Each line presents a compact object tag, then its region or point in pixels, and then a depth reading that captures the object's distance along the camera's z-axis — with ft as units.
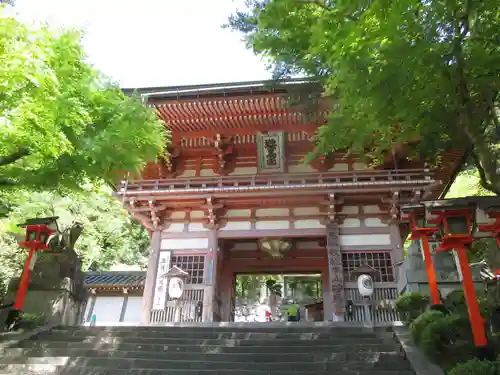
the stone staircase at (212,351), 20.81
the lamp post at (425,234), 25.66
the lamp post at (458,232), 22.17
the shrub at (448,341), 19.47
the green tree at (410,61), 17.34
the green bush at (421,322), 21.21
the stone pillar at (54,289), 30.96
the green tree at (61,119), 17.31
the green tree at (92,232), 53.47
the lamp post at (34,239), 29.76
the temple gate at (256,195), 38.83
